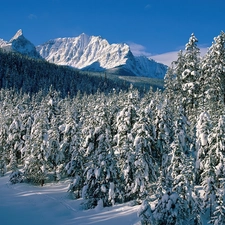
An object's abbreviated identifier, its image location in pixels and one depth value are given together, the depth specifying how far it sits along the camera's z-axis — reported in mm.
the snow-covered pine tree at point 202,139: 30797
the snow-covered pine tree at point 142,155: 30266
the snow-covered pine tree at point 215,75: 39969
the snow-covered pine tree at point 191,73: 41500
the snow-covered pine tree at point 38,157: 40688
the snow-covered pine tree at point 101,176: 31812
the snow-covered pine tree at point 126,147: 31094
